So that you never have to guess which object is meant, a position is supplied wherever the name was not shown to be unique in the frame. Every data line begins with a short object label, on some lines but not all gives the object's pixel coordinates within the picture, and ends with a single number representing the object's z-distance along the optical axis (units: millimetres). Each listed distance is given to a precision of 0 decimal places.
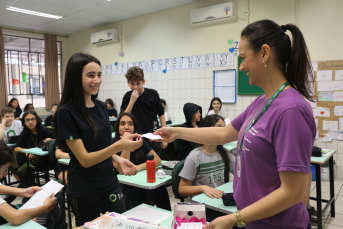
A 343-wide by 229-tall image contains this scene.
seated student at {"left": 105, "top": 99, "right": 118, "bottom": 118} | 7617
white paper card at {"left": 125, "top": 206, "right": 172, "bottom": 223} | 1510
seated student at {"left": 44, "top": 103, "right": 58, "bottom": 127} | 6566
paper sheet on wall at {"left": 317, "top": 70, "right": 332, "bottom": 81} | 4499
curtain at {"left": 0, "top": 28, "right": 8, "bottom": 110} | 7581
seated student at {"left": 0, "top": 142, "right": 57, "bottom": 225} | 1537
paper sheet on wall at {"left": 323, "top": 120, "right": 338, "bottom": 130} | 4527
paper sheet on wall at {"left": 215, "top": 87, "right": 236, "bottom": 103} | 5562
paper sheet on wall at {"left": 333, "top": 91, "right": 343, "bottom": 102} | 4430
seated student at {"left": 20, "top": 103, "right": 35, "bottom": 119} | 7064
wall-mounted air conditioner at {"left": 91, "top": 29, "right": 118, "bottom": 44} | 7430
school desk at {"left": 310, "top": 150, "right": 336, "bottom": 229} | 2746
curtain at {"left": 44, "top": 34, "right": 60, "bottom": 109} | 8531
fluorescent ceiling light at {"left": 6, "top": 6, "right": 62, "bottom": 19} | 6188
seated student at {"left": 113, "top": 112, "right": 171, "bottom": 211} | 2523
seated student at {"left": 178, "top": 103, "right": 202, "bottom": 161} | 4133
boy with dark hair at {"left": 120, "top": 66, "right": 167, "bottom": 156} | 3195
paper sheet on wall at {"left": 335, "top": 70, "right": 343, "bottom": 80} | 4397
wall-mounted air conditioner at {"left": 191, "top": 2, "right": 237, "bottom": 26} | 5246
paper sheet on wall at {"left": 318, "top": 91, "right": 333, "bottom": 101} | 4520
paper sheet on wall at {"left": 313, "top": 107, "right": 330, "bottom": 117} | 4574
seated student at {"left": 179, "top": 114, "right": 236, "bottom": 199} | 2260
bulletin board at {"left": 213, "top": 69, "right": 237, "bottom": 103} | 5539
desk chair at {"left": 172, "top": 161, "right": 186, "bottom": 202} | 2338
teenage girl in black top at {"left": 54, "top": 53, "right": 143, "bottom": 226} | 1479
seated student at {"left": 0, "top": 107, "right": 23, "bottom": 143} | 4762
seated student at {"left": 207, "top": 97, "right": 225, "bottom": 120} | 5422
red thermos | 2203
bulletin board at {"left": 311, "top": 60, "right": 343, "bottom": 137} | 4438
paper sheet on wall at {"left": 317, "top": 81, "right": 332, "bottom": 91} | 4505
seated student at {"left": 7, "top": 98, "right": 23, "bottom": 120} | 7262
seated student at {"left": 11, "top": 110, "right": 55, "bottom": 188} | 3902
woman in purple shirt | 851
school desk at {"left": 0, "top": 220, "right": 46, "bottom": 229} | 1530
